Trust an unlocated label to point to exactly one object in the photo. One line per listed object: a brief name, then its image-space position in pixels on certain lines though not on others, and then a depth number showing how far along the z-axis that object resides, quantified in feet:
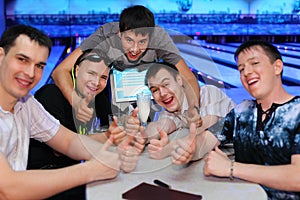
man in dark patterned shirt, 3.61
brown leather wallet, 3.27
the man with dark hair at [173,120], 3.99
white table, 3.37
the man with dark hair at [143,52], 4.05
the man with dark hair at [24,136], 3.34
